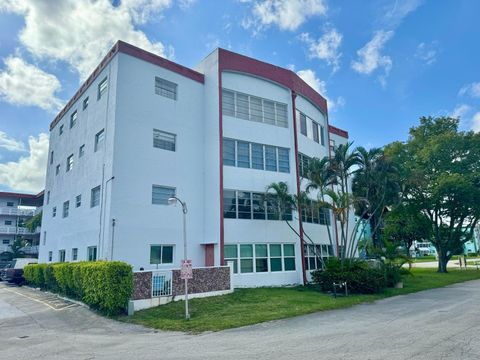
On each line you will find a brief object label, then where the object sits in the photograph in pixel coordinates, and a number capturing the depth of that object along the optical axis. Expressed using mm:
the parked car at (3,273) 30077
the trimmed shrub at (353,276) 18750
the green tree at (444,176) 33156
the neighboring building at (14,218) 47625
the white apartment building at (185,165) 18453
